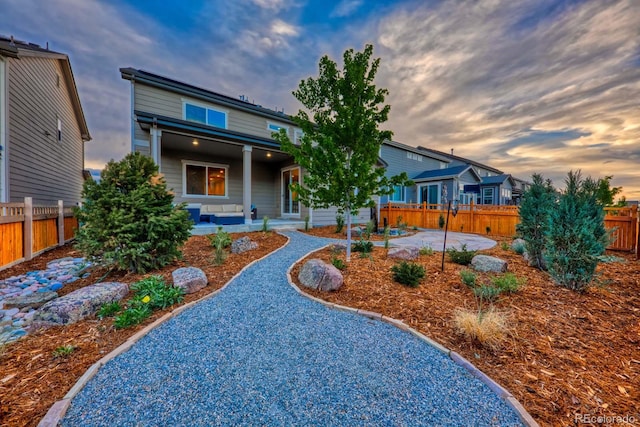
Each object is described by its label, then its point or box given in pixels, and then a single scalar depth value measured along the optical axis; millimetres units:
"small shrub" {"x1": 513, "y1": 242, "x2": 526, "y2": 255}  6127
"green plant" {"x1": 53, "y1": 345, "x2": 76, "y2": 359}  2252
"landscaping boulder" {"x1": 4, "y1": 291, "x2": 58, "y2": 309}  3326
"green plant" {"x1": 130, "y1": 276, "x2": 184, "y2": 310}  3197
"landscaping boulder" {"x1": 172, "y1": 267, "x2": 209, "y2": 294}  3725
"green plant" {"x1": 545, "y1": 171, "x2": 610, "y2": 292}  3719
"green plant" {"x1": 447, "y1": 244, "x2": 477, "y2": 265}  5203
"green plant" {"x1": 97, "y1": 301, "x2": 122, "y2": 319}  2992
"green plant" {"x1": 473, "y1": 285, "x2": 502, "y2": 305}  3422
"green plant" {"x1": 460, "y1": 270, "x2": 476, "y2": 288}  3846
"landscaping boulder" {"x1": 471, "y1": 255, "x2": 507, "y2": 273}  4684
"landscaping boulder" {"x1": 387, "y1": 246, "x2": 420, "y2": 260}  5551
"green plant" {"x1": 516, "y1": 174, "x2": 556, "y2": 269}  4949
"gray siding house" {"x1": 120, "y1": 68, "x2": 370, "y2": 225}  8336
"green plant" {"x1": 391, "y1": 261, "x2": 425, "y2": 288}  3988
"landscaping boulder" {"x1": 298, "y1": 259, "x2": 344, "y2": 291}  3873
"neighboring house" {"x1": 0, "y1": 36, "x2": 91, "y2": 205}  6496
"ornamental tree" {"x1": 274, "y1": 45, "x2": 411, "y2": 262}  4961
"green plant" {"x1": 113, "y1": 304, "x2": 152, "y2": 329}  2752
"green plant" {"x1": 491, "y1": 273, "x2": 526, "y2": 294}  3689
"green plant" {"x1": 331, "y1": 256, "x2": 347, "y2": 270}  4715
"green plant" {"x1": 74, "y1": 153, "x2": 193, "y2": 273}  4117
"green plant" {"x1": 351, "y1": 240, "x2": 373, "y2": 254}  6013
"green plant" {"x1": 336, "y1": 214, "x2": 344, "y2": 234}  9227
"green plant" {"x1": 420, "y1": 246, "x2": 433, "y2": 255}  6071
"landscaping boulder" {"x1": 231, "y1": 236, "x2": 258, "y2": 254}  6057
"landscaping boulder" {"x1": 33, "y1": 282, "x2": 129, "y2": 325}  2848
